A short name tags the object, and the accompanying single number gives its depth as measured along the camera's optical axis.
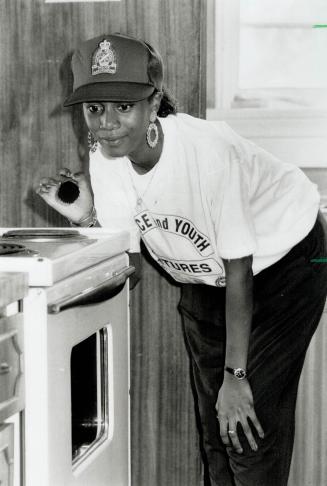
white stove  2.27
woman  2.67
